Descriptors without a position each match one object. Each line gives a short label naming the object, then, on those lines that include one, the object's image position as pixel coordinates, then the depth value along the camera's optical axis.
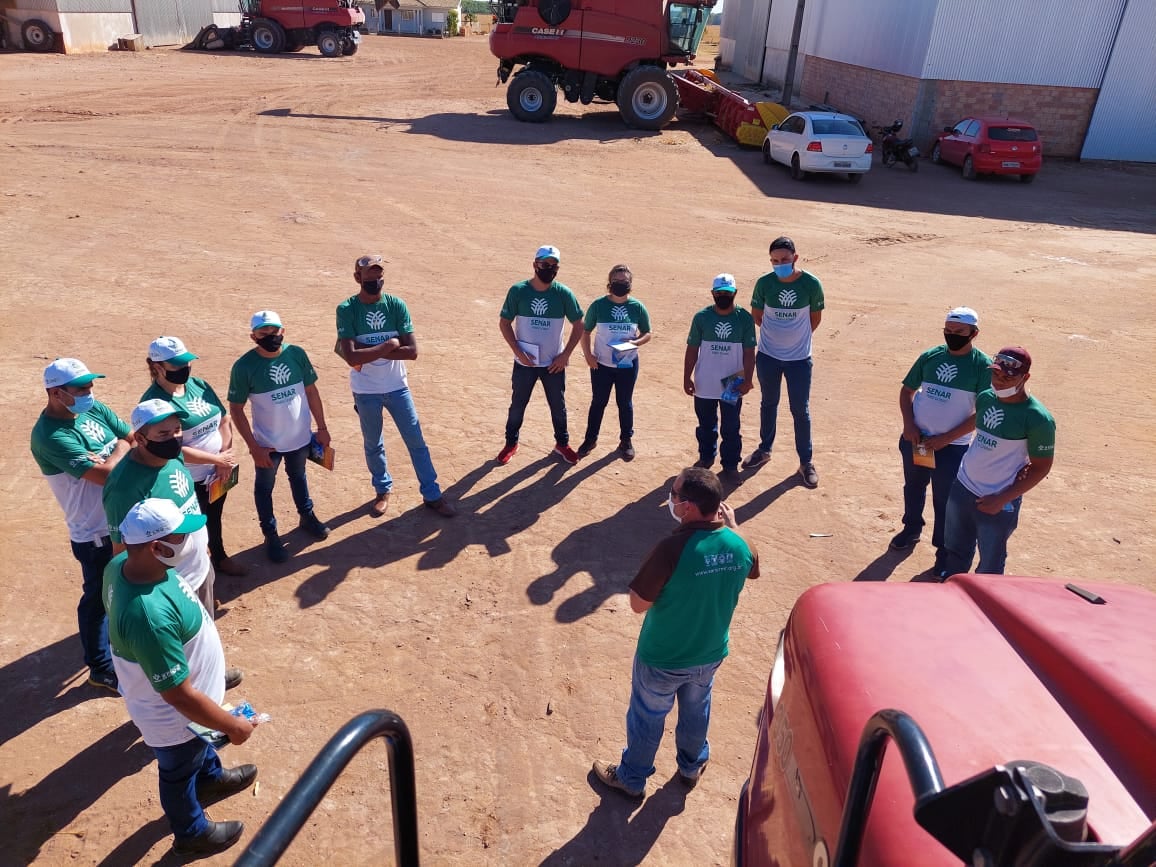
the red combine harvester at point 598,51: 22.34
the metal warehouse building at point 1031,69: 23.89
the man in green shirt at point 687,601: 3.55
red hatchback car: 20.73
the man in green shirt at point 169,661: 3.19
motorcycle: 21.47
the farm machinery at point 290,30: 34.81
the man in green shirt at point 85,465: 4.34
